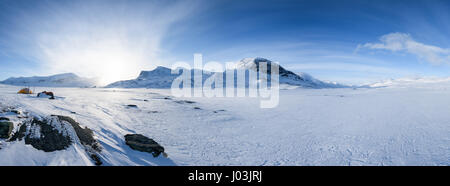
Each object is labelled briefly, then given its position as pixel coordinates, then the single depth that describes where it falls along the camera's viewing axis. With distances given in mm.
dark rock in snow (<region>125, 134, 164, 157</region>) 7605
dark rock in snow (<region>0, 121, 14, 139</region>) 5201
